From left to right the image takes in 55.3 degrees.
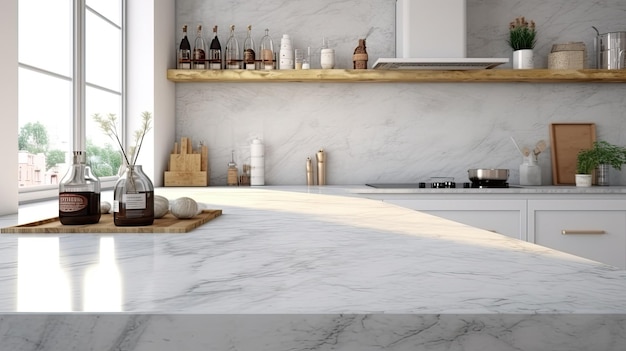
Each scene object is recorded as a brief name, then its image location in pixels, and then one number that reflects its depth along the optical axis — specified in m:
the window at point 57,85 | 2.45
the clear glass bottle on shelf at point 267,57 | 3.89
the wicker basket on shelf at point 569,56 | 3.85
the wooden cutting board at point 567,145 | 4.04
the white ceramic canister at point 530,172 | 3.87
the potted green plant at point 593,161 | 3.69
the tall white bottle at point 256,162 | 3.96
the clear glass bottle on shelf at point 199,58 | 3.91
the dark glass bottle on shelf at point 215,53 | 3.92
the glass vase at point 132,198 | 1.52
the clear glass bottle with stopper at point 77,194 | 1.56
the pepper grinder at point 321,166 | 4.02
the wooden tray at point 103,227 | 1.48
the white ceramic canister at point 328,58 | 3.89
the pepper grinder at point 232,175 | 4.01
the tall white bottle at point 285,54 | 3.91
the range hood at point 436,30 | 3.64
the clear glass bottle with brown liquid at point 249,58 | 3.88
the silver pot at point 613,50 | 3.87
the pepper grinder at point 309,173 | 4.02
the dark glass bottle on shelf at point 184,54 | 3.93
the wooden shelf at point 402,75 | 3.76
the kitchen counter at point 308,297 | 0.71
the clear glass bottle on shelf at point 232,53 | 3.92
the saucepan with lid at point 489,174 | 3.60
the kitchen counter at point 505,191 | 3.37
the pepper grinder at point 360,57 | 3.88
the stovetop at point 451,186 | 3.54
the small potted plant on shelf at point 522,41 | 3.89
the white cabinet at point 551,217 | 3.37
